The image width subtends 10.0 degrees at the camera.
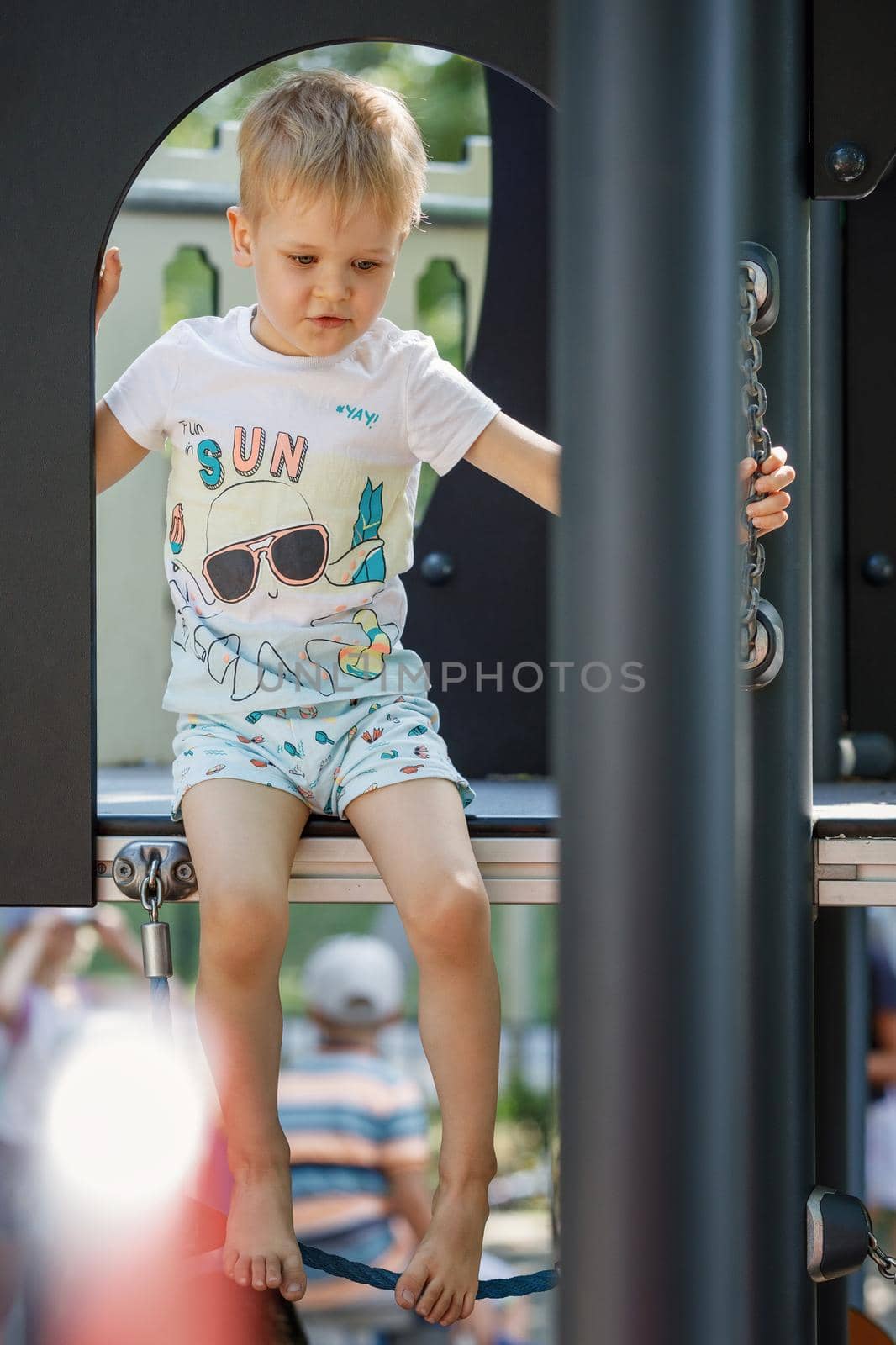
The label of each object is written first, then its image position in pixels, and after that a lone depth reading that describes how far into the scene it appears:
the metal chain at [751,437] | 3.14
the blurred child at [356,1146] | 5.58
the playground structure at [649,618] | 2.97
